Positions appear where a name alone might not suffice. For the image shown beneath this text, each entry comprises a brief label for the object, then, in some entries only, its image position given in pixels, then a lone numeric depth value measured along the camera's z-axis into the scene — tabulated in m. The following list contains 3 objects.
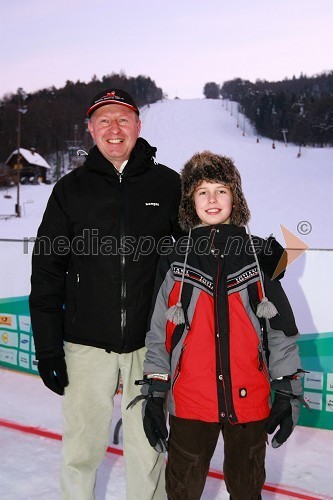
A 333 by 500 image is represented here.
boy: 1.81
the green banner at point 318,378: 3.39
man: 2.08
